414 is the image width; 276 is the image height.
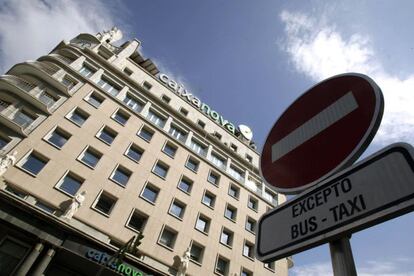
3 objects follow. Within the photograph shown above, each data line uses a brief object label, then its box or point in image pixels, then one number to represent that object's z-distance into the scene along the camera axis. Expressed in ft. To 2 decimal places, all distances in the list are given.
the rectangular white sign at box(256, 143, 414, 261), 3.84
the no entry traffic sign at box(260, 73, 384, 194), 5.29
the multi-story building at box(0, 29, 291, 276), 46.60
